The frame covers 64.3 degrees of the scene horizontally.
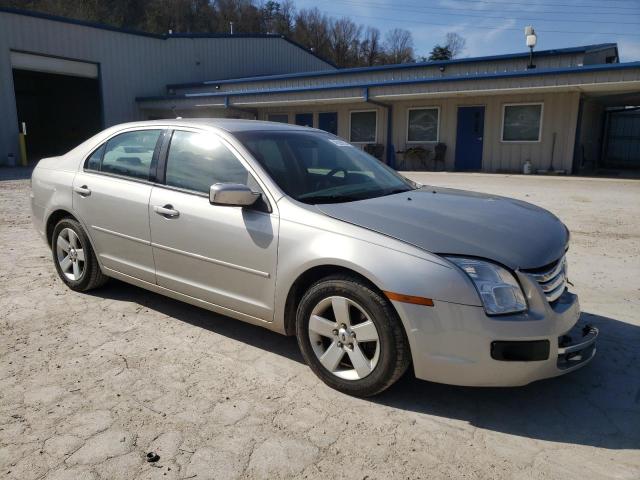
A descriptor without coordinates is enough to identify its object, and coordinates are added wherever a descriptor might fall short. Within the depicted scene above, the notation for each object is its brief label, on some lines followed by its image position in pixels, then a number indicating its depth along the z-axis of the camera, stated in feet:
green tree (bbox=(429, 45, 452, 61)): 176.55
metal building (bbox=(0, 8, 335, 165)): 68.13
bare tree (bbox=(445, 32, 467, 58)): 185.48
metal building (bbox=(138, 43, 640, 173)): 53.01
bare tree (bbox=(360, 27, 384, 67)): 194.39
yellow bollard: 67.77
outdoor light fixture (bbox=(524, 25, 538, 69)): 55.80
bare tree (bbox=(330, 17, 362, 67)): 193.98
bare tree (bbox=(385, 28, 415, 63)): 188.75
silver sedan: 8.76
